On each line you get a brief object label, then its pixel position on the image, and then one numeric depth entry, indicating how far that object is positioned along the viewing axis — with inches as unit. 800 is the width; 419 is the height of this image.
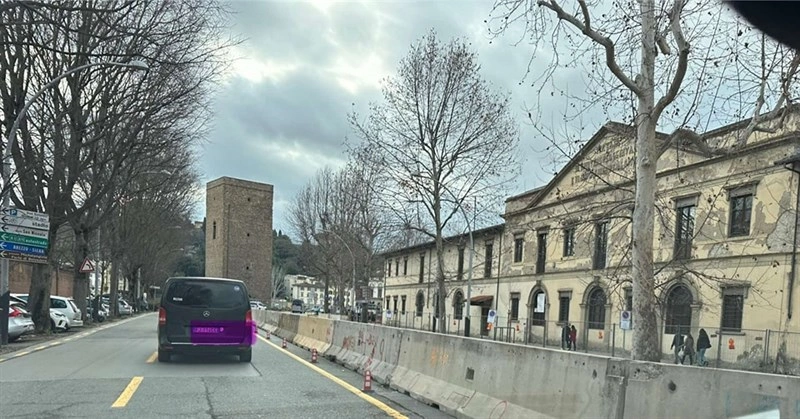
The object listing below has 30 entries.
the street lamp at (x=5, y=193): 619.8
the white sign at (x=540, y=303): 1432.1
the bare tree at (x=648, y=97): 381.1
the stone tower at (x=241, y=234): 3144.7
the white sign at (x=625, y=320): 984.9
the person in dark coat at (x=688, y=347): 878.4
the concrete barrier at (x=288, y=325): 800.3
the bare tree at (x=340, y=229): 2021.4
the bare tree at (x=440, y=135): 1171.3
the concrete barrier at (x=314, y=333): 604.6
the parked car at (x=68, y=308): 1022.0
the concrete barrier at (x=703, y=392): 158.4
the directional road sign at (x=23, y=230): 641.1
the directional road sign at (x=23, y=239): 641.0
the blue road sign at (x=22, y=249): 638.5
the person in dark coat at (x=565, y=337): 1181.7
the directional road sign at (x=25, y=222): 642.8
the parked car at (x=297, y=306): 3030.0
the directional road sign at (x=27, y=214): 647.1
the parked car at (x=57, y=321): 928.3
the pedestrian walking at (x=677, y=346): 896.3
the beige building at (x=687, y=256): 853.8
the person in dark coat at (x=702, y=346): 882.1
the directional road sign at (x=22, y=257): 642.8
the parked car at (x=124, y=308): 2027.6
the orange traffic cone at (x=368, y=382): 360.5
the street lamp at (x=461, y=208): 1213.1
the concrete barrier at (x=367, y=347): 408.5
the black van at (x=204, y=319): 472.4
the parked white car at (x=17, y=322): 673.6
